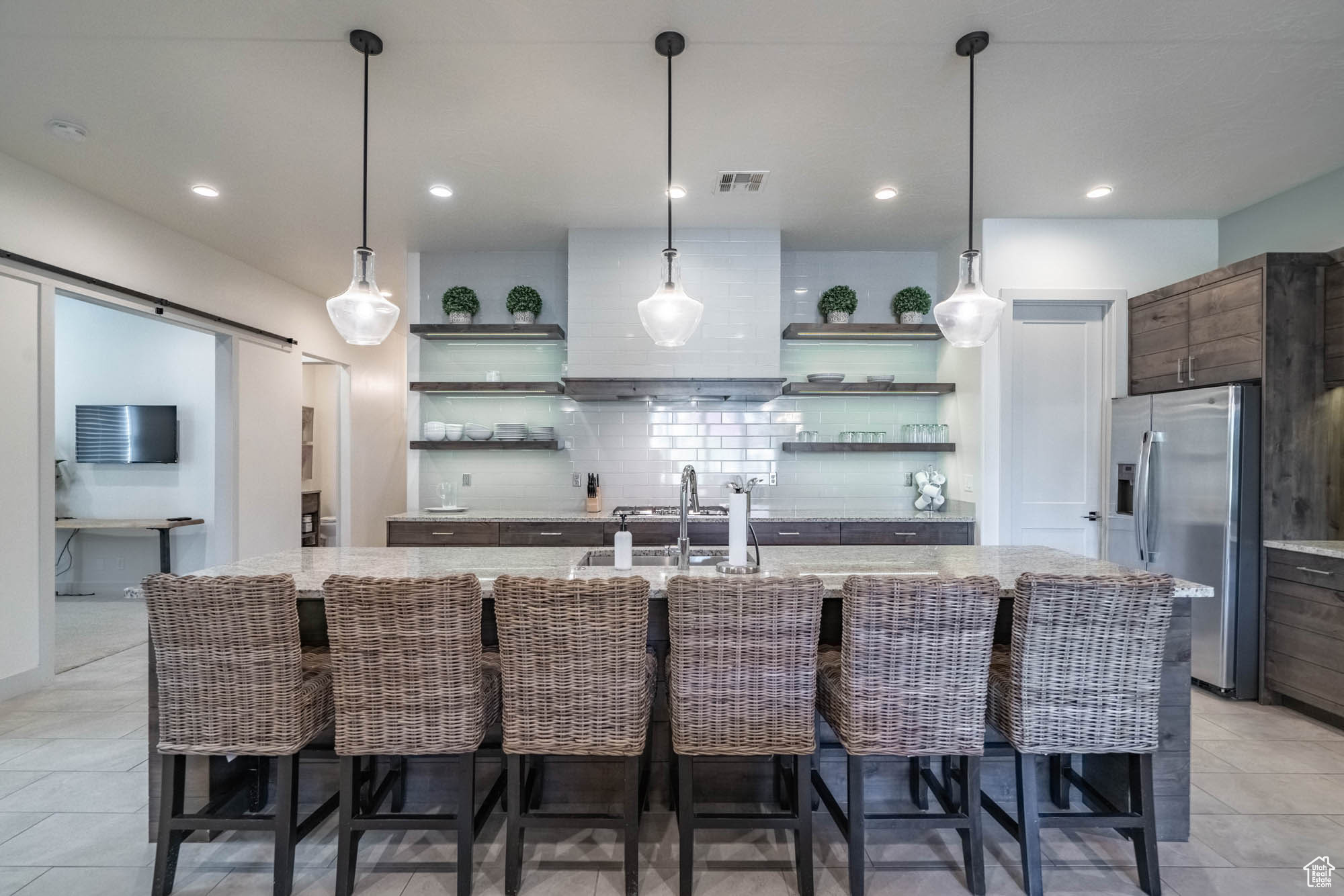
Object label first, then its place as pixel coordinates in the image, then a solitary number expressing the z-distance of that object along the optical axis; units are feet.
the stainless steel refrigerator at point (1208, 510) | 10.47
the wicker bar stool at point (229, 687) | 5.61
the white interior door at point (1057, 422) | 13.32
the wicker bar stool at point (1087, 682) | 5.69
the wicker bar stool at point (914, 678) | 5.64
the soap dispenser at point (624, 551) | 7.44
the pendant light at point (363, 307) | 7.70
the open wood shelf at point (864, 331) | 14.30
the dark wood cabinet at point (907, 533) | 13.56
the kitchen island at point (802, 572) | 6.80
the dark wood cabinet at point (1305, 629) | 9.52
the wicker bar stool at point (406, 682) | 5.56
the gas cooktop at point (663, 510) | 13.85
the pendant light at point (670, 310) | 7.89
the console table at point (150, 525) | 15.88
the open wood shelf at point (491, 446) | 14.65
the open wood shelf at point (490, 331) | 14.40
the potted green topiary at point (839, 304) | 14.43
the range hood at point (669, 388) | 13.71
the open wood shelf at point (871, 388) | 14.44
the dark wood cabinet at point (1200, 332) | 10.57
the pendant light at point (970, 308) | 8.08
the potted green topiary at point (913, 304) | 14.49
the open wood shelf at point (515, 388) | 14.44
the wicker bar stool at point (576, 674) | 5.62
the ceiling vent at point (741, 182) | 10.98
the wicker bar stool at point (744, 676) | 5.56
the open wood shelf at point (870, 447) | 14.46
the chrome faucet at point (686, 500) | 7.84
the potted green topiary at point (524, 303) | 14.49
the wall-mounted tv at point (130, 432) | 17.52
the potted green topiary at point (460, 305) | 14.62
